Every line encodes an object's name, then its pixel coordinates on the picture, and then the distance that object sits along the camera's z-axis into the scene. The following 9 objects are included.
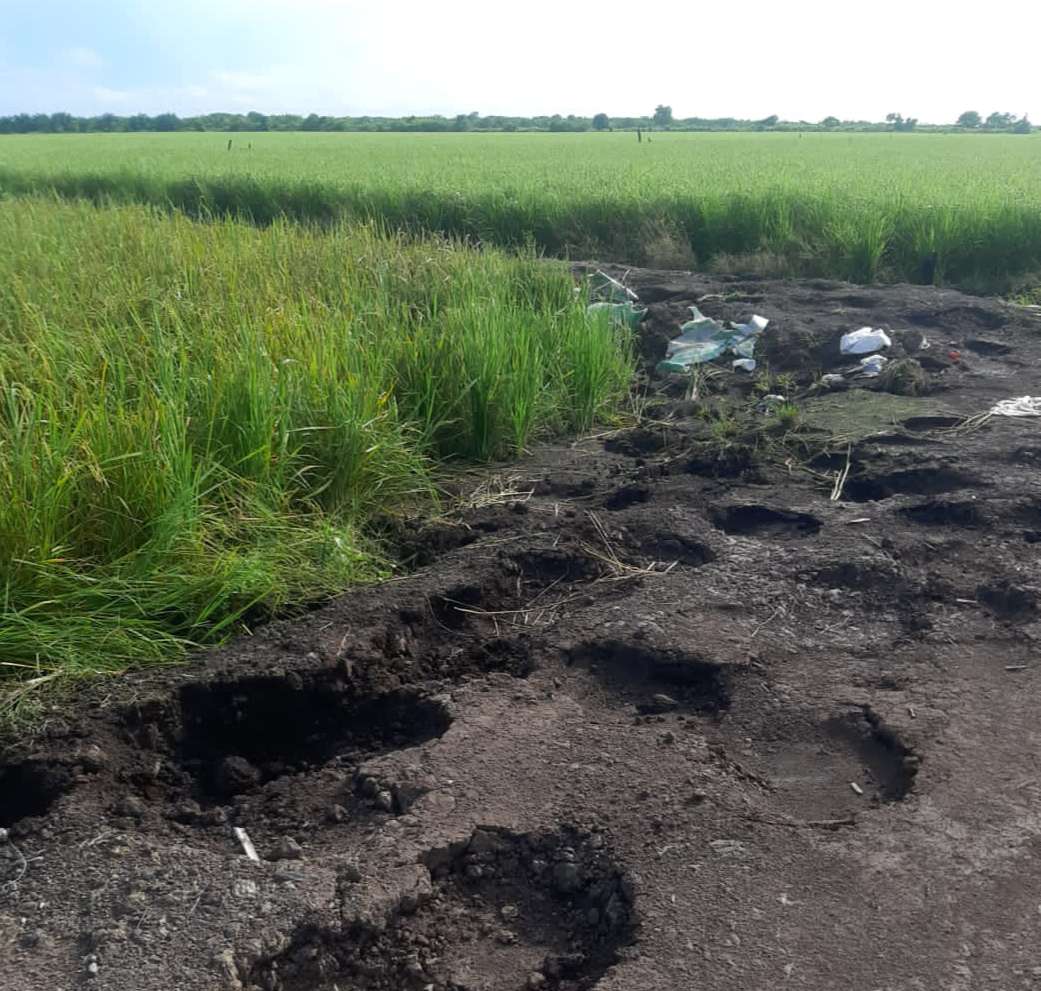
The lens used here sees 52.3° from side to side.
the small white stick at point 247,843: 2.18
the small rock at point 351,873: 2.06
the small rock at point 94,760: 2.41
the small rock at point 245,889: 2.01
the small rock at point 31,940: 1.89
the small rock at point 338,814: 2.33
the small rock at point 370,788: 2.38
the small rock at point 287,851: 2.18
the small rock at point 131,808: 2.31
